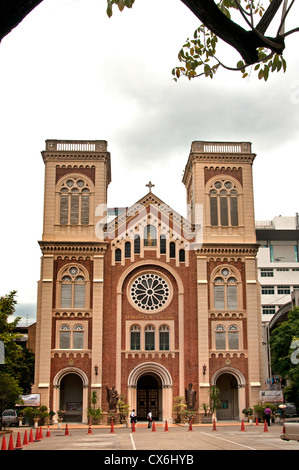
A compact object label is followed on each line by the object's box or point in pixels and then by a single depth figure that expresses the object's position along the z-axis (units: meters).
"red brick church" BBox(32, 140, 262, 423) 46.94
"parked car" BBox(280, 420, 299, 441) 24.38
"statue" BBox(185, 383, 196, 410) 45.22
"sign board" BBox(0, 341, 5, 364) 33.69
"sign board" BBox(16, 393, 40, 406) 44.75
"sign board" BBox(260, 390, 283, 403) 45.62
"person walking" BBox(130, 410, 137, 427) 39.37
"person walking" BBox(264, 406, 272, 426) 40.19
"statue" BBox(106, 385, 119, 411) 45.06
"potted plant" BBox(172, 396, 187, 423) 44.91
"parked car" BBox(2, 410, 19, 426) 44.90
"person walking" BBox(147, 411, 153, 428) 40.74
